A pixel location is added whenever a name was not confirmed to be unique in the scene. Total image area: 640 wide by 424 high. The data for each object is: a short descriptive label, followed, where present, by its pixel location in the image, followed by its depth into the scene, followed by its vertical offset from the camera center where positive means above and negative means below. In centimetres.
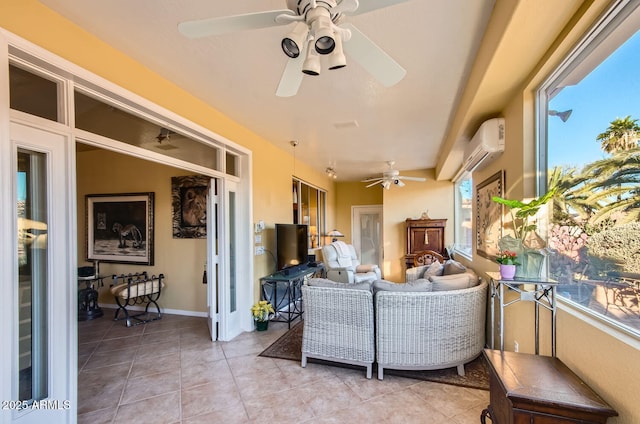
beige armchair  542 -110
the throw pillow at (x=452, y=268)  362 -75
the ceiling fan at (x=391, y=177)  570 +63
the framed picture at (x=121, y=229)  490 -28
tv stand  419 -122
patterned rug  264 -154
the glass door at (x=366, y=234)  829 -67
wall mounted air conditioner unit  265 +64
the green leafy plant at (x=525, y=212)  176 -2
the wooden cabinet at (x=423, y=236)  630 -57
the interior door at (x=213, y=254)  355 -52
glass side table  173 -54
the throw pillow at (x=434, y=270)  393 -81
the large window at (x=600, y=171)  128 +19
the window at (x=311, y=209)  579 +4
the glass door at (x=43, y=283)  167 -42
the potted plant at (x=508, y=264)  188 -35
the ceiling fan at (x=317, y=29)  122 +80
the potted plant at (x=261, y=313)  390 -135
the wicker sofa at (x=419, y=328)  265 -107
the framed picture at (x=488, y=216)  282 -8
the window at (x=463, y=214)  534 -10
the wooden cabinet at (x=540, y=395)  126 -84
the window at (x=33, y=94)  163 +70
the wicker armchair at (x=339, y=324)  274 -109
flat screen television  453 -54
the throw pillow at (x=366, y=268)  603 -119
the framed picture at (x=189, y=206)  468 +9
